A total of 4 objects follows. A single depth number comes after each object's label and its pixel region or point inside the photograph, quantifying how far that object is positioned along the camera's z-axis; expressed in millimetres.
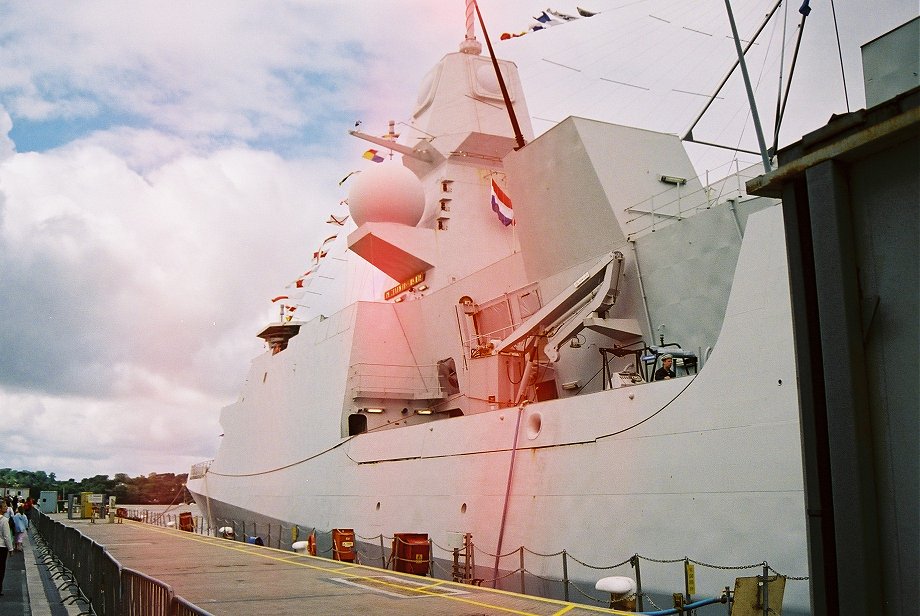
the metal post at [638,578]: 8430
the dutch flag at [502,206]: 18969
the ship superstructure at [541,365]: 8430
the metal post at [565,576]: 9227
